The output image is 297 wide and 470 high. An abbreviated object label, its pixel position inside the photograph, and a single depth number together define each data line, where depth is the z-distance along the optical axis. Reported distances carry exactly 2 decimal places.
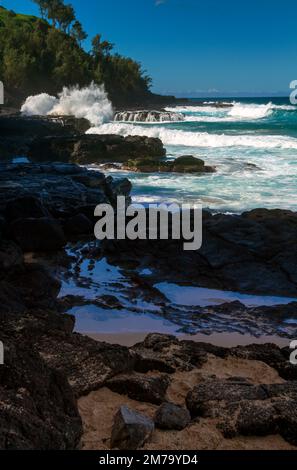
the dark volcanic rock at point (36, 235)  8.22
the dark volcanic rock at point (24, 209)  8.96
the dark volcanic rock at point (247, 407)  3.43
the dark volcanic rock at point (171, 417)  3.41
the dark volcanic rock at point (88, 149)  21.45
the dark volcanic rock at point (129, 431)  3.12
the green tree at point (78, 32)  85.25
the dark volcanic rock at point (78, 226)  9.26
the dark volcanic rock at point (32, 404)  2.57
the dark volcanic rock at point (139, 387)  3.81
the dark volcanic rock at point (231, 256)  7.14
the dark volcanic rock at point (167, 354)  4.42
